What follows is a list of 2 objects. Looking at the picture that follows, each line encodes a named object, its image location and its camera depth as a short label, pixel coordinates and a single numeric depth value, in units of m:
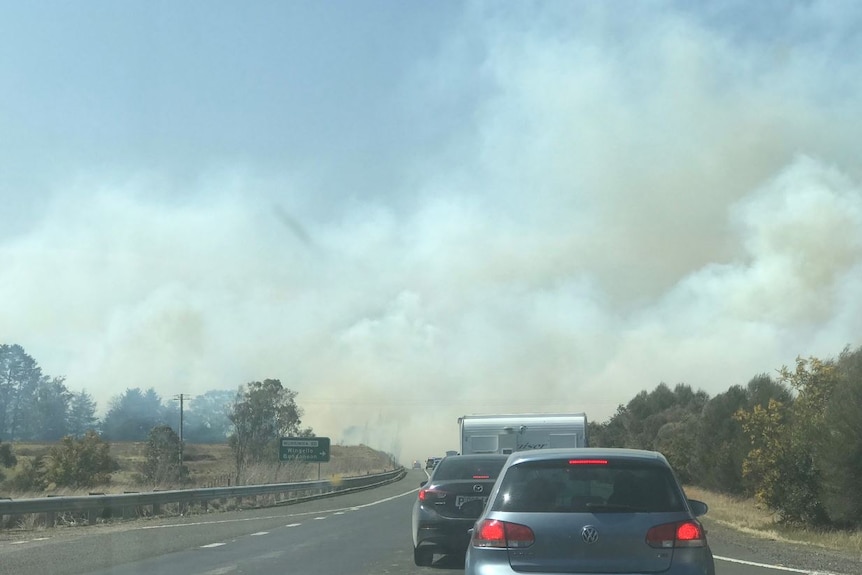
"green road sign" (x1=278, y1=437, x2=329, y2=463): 53.81
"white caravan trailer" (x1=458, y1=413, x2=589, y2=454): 24.03
